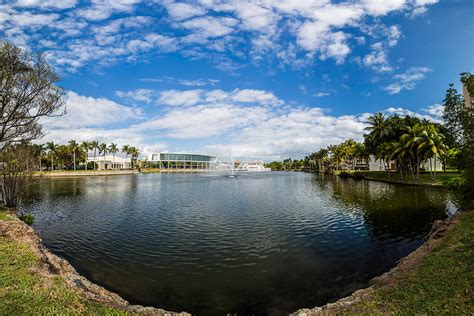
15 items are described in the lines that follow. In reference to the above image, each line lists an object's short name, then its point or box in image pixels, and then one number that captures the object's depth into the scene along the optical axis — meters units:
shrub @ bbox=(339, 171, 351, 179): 94.24
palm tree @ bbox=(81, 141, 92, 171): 139.93
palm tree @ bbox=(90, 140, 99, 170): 143.00
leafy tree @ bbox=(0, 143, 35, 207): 26.70
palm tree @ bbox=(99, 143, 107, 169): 148.73
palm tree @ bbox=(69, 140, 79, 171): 132.50
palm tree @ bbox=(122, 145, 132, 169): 166.00
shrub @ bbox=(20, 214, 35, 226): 23.33
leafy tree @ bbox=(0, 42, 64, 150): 18.92
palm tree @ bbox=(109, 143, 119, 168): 156.00
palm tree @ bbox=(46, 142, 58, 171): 126.09
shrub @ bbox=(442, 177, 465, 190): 22.33
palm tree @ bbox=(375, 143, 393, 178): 64.75
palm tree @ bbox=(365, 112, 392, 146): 73.19
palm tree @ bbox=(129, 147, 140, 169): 167.38
